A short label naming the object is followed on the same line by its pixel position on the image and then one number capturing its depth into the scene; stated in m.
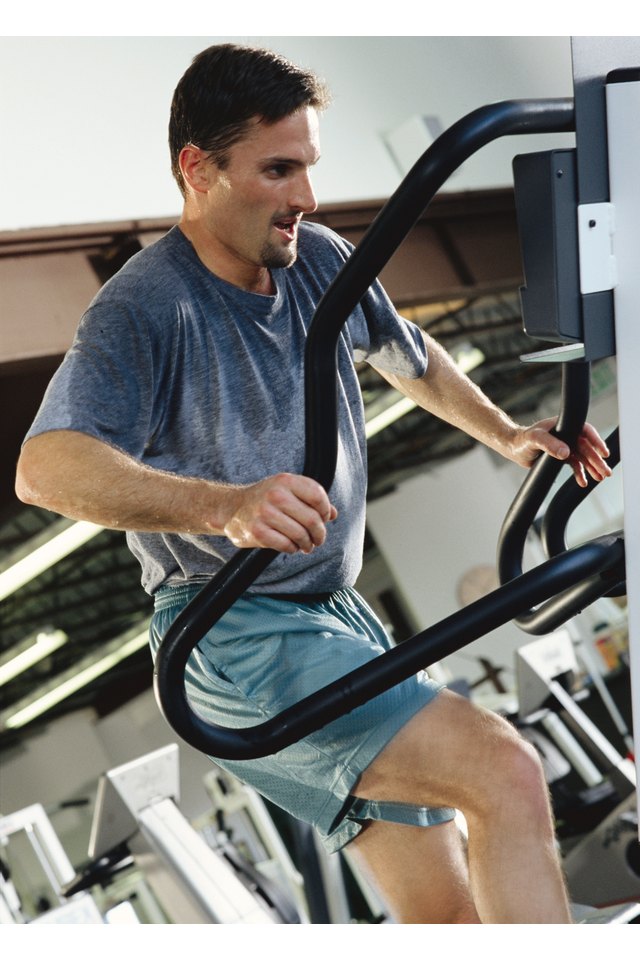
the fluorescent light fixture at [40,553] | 6.57
